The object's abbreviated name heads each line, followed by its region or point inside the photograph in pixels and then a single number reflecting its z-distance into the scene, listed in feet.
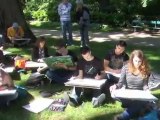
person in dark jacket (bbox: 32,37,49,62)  32.53
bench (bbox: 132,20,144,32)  63.75
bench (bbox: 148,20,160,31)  63.00
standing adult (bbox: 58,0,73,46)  46.62
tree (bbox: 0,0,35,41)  50.57
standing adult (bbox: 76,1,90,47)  45.39
